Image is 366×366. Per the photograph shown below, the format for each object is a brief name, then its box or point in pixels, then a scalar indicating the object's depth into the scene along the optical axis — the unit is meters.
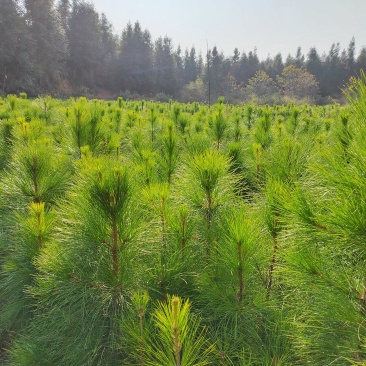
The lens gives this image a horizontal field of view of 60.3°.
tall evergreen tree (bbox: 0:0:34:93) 25.23
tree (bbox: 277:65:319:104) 36.81
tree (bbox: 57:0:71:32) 39.81
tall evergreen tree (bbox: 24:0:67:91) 30.78
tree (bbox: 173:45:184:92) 45.81
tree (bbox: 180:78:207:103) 40.07
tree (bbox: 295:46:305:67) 60.13
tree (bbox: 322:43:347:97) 51.53
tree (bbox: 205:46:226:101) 44.49
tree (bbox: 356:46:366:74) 54.59
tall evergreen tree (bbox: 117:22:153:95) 43.38
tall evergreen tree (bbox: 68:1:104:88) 39.19
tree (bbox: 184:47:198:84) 59.03
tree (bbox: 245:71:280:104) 36.09
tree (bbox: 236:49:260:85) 59.22
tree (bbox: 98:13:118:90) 42.38
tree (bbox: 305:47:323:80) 52.97
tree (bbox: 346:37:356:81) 55.03
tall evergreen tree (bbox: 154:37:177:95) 43.88
